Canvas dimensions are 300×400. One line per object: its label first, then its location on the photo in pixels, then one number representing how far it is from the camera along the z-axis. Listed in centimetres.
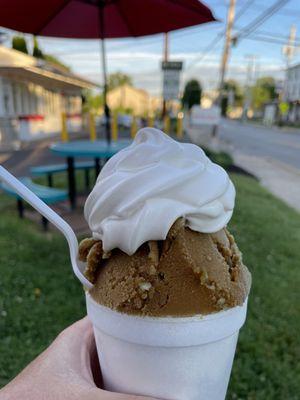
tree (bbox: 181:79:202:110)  5484
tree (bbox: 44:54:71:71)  3772
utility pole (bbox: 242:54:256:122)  3262
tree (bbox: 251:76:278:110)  5148
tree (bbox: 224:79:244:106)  8524
